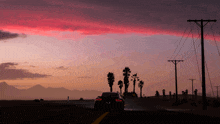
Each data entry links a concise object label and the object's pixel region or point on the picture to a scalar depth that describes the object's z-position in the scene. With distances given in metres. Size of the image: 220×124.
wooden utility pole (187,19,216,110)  40.30
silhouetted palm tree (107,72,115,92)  151.34
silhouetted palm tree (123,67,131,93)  160.59
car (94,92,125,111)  29.34
